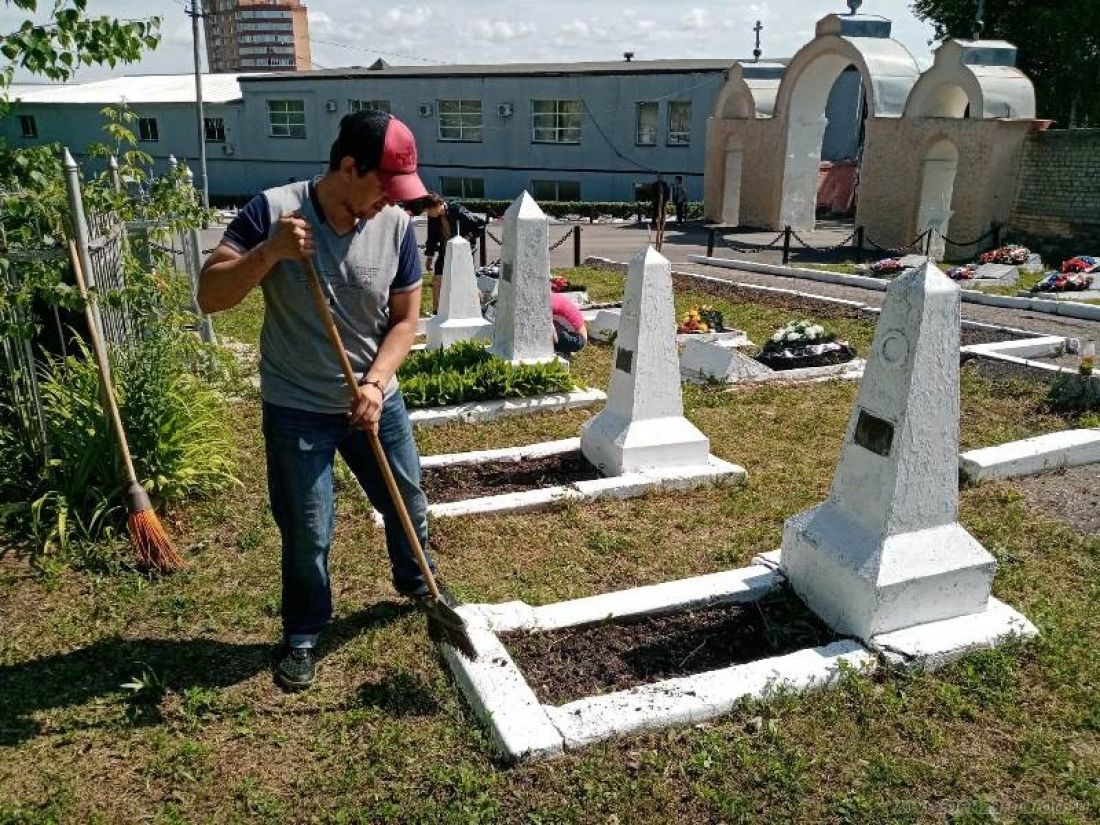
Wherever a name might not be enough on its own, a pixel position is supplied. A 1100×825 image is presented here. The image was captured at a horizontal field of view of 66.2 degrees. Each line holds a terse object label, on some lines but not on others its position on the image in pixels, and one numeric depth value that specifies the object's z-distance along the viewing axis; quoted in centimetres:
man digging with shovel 276
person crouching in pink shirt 855
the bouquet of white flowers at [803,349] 809
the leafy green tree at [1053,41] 2205
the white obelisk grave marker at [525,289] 714
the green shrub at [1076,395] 669
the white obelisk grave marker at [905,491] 324
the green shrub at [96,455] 436
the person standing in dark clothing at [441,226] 975
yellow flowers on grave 912
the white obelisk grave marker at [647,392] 517
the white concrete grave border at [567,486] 484
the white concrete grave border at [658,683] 293
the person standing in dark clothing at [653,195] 2501
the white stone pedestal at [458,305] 852
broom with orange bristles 409
